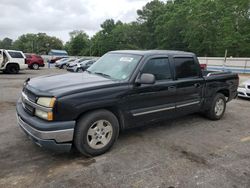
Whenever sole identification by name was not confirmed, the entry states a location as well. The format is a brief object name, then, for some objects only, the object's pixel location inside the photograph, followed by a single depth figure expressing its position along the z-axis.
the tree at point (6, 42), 135.88
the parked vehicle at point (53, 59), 38.85
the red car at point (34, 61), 23.78
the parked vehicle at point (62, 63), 29.17
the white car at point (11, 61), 16.23
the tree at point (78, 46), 85.19
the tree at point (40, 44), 102.66
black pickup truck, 3.37
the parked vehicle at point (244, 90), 9.13
